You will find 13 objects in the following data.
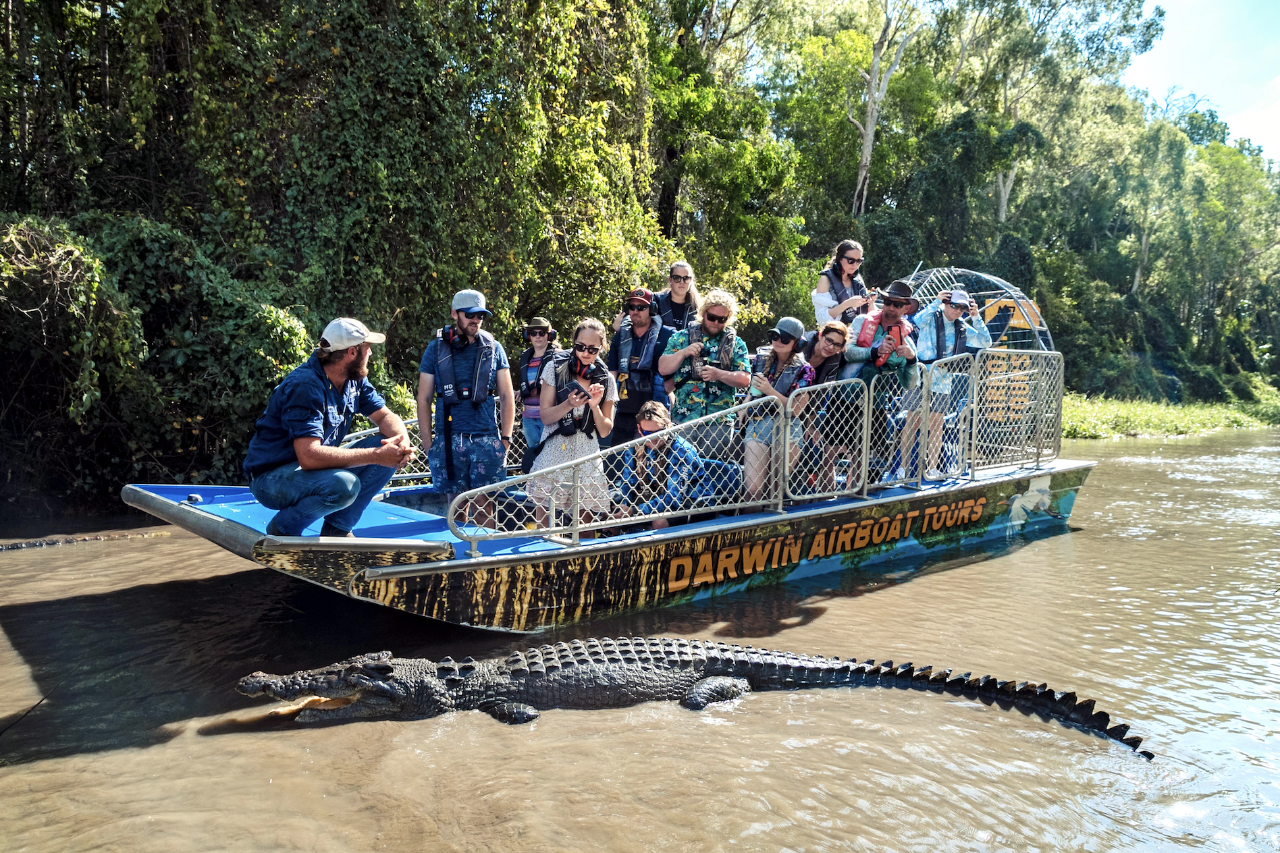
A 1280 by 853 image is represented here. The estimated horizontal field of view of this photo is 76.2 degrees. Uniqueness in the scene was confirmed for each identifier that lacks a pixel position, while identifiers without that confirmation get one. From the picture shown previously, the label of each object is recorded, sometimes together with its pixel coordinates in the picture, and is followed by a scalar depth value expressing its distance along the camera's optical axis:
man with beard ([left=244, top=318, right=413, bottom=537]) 3.98
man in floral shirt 5.65
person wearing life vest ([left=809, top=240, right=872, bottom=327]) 6.89
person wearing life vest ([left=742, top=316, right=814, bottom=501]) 5.77
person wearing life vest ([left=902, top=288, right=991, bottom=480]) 6.77
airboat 4.34
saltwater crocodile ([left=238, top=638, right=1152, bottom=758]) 3.89
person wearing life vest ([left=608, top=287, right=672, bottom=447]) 5.83
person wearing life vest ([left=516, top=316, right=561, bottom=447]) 5.91
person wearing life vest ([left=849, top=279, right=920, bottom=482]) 6.20
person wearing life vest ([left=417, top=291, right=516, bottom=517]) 5.22
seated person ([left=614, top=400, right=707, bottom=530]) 5.26
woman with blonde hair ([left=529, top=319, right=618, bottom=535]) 5.08
